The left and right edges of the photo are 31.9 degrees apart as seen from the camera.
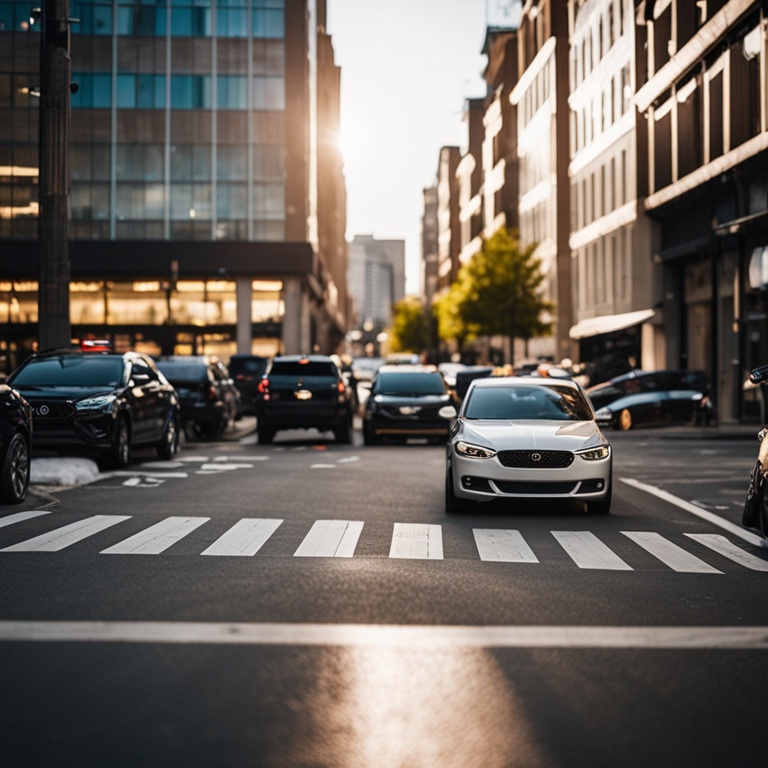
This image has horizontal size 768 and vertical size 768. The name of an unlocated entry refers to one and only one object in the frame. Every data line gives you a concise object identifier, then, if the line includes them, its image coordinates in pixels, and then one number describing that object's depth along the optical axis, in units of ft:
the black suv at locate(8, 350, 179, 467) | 63.00
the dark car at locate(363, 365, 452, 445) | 90.53
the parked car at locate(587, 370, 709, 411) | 110.11
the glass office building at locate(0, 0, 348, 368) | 220.23
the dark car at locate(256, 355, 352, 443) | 92.53
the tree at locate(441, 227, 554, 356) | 233.55
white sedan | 45.44
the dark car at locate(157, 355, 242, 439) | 93.50
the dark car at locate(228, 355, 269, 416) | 132.36
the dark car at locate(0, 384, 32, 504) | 45.70
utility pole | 67.15
